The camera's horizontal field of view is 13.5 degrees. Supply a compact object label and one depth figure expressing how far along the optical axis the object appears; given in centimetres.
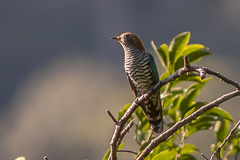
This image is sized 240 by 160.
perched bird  847
